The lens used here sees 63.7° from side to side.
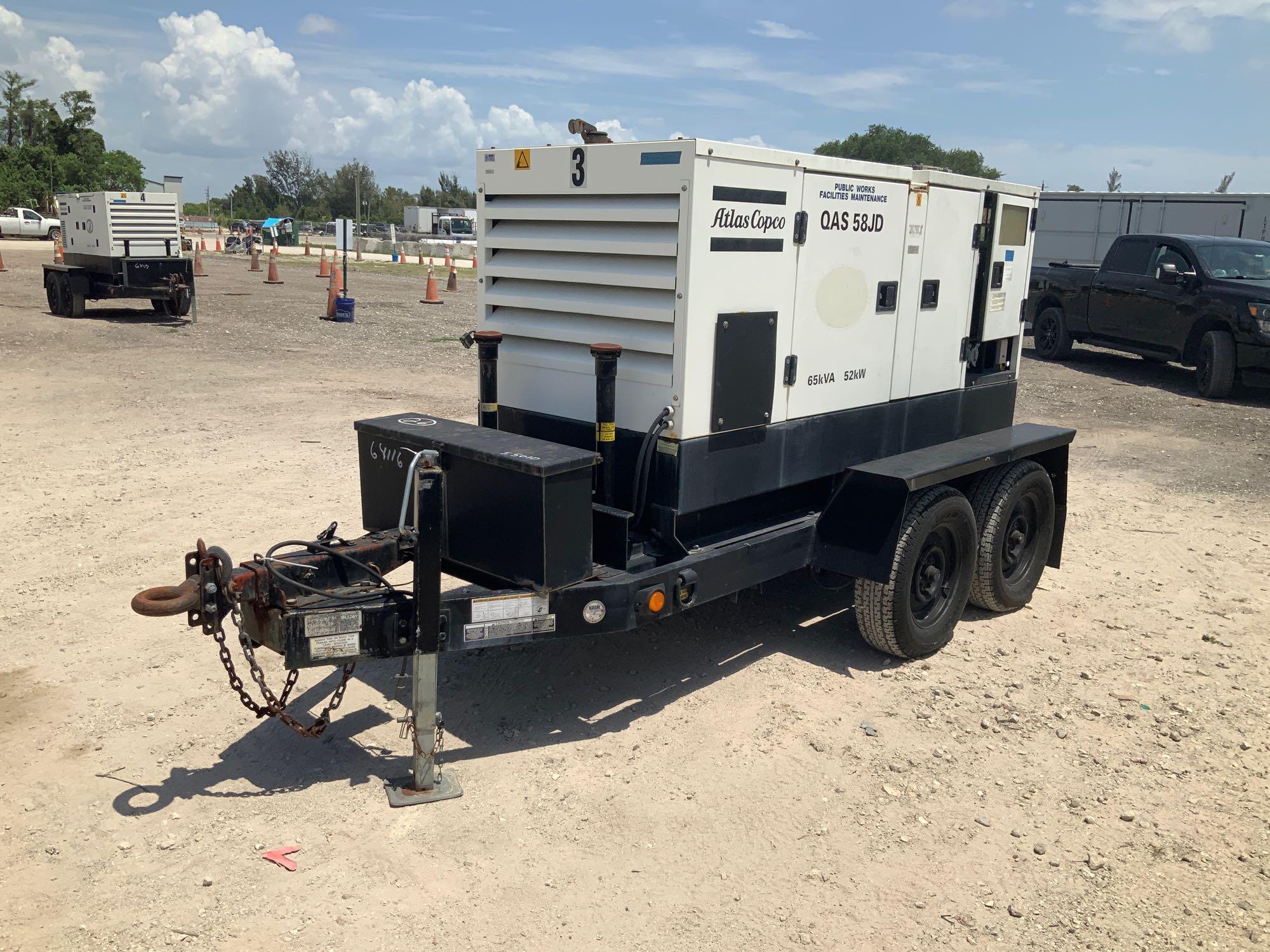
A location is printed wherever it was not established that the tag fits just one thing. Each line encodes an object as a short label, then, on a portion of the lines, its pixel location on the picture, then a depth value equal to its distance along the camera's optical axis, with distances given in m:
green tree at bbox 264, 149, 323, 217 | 107.12
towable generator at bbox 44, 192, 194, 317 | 18.31
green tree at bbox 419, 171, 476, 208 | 111.88
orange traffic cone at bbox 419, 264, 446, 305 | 24.09
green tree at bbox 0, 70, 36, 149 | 68.06
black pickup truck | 13.41
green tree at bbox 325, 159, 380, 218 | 95.19
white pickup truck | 47.12
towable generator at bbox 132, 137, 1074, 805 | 4.05
